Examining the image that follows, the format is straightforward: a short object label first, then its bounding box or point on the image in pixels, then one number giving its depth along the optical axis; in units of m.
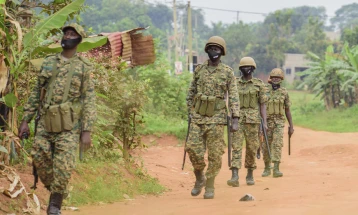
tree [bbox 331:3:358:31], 162.50
